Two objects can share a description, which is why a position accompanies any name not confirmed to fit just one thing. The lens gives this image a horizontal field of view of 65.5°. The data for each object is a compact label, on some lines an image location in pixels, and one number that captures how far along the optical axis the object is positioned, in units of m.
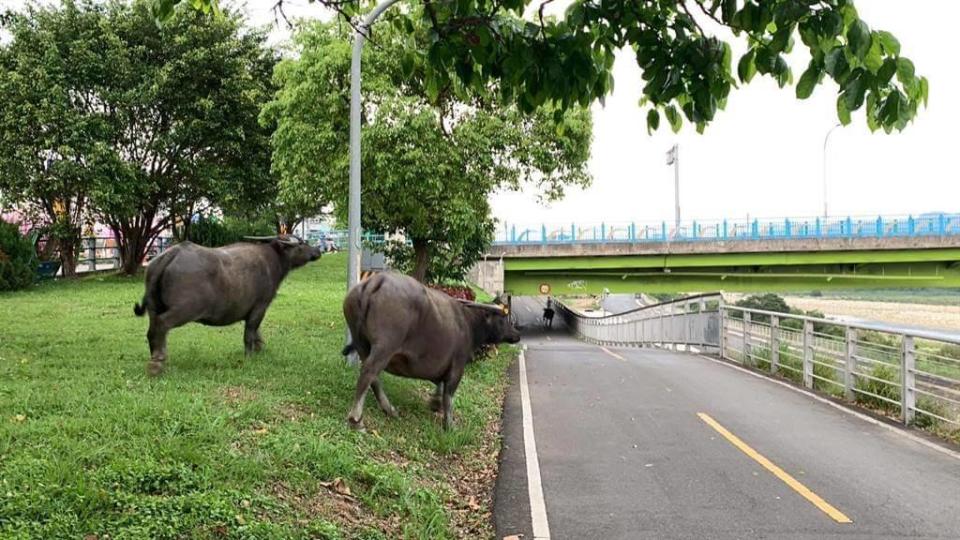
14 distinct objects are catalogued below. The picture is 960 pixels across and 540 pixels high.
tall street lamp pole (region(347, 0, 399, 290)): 9.73
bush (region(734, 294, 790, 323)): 36.34
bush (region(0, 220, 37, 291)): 19.47
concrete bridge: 33.91
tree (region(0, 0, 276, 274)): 21.92
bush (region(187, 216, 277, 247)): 33.78
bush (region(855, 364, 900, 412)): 10.98
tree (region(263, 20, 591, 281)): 14.77
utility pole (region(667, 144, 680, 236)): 39.31
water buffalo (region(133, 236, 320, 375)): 7.91
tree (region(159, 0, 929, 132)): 2.70
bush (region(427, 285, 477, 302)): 14.53
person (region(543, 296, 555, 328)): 55.47
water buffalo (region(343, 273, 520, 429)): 7.12
